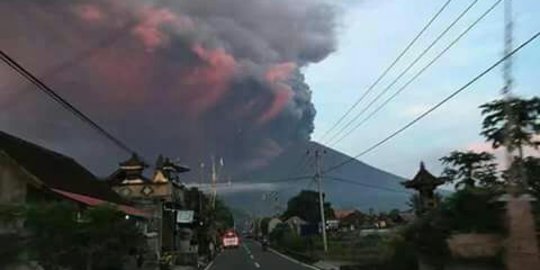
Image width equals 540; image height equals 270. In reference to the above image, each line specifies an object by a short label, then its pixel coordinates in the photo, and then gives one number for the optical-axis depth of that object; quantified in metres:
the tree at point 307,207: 155.50
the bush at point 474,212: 17.84
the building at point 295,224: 105.62
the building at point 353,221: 132.34
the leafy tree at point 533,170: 20.53
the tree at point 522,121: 36.20
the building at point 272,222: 147.61
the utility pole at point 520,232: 14.60
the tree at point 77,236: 22.14
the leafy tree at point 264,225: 160.65
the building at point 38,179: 27.45
